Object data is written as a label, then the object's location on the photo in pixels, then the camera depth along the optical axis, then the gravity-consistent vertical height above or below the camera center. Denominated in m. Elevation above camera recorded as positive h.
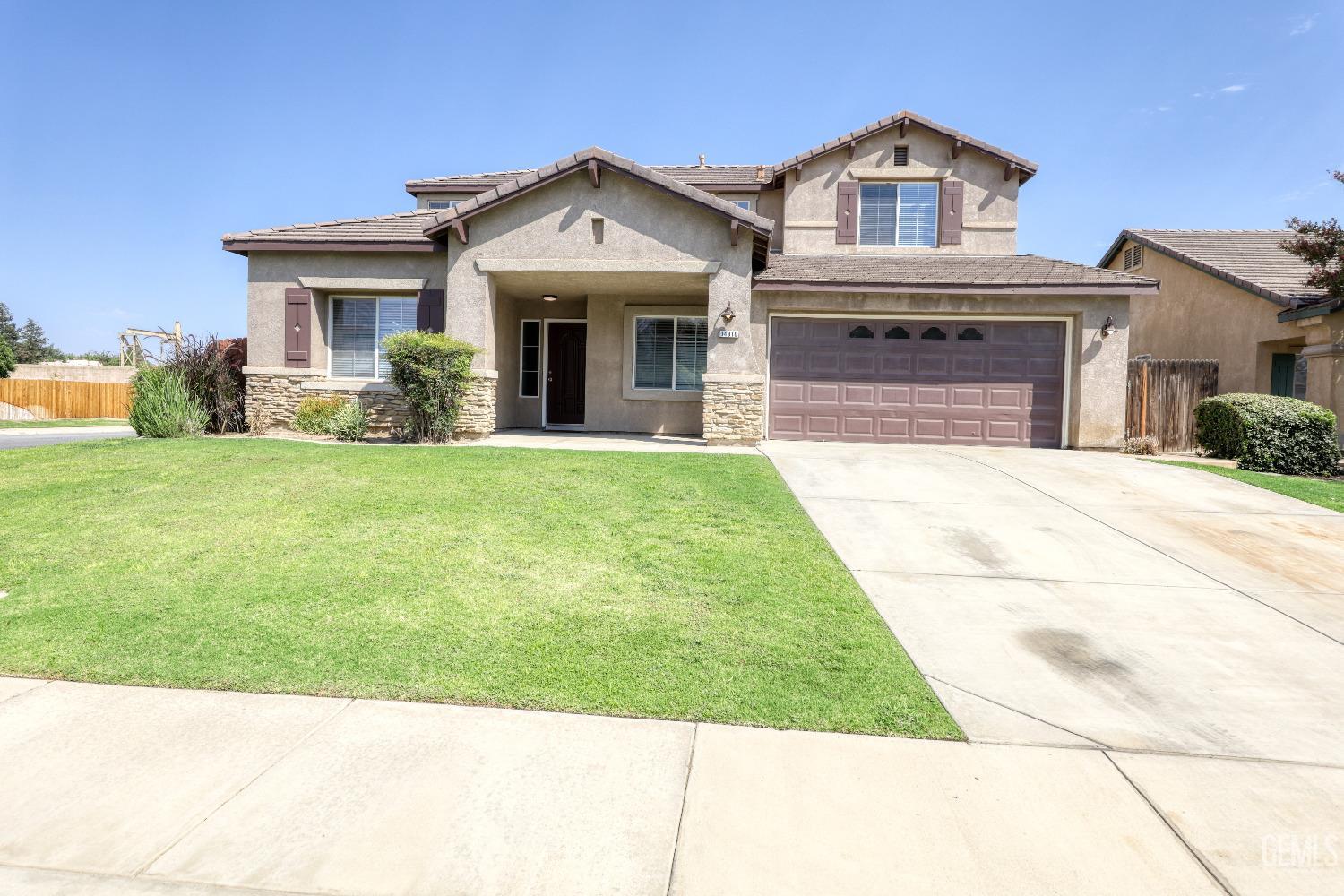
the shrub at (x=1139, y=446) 13.83 -0.38
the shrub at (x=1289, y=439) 11.63 -0.16
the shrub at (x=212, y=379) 13.50 +0.57
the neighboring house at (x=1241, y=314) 14.65 +2.74
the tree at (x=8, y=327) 67.31 +7.44
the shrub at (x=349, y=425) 13.55 -0.25
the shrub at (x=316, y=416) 13.99 -0.09
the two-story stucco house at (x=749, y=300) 13.09 +2.37
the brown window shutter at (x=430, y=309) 13.96 +2.03
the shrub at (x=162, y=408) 12.79 +0.01
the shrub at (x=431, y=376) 12.41 +0.66
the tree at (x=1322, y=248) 13.00 +3.37
